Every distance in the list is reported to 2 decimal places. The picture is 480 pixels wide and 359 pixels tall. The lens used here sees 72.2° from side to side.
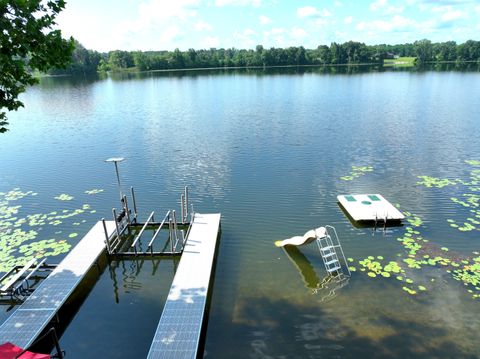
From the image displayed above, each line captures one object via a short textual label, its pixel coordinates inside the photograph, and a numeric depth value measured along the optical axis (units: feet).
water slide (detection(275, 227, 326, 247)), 50.37
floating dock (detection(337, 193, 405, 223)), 59.78
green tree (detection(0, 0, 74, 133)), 34.63
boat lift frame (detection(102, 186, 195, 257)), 52.60
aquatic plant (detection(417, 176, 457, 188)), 75.51
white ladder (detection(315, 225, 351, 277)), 47.63
